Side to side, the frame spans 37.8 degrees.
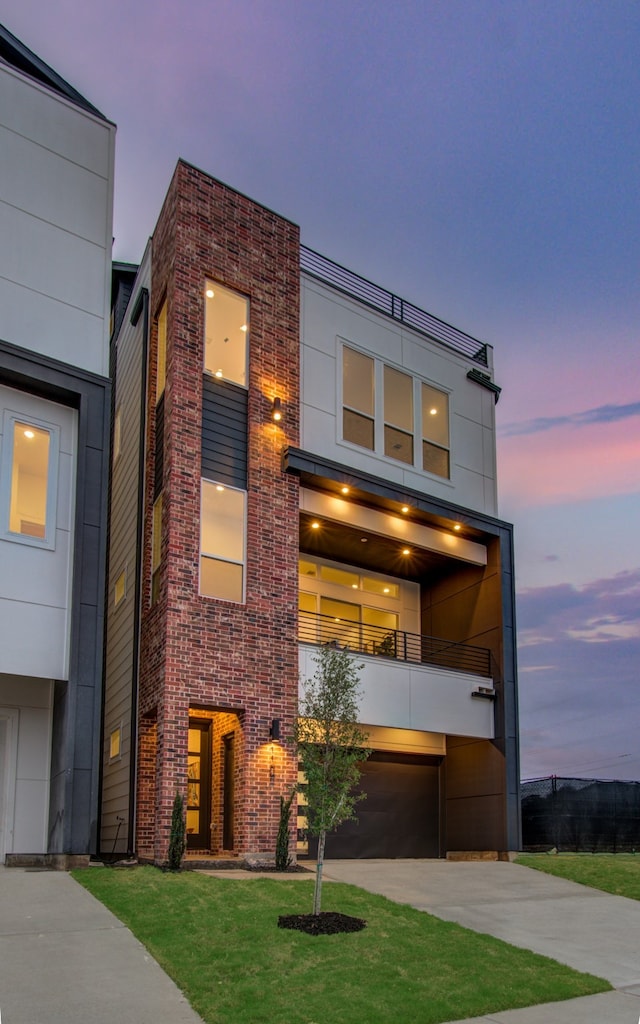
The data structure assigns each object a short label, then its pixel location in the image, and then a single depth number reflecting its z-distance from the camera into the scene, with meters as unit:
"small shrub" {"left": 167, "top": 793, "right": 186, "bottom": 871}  13.73
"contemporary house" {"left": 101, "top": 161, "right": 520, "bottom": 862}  15.93
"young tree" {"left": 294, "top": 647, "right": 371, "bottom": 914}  11.02
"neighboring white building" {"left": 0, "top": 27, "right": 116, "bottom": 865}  13.82
